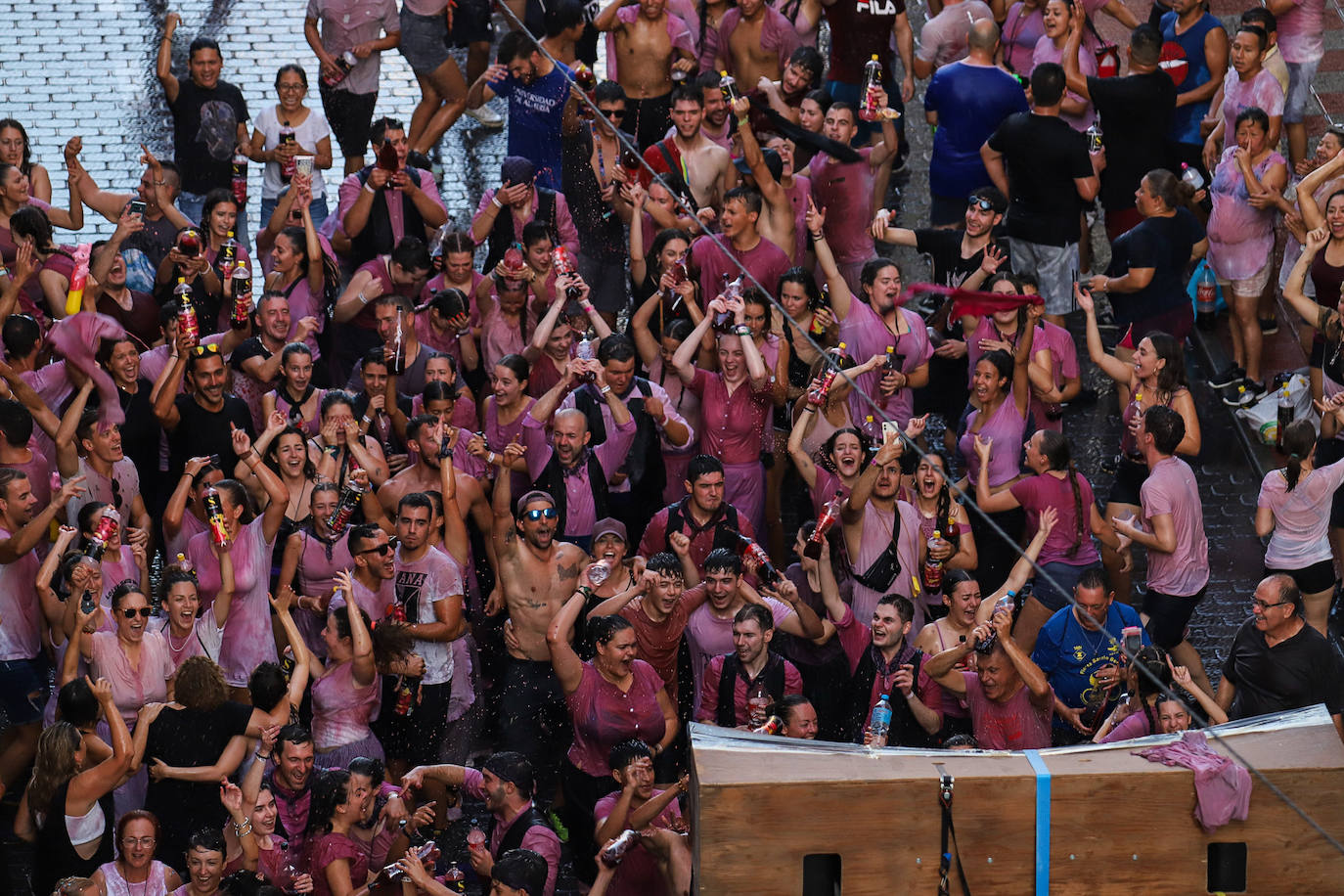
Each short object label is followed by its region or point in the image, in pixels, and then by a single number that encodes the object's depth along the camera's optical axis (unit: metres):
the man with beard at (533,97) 25.02
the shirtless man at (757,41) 26.30
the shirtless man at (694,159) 24.20
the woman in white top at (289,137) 25.22
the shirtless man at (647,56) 26.14
